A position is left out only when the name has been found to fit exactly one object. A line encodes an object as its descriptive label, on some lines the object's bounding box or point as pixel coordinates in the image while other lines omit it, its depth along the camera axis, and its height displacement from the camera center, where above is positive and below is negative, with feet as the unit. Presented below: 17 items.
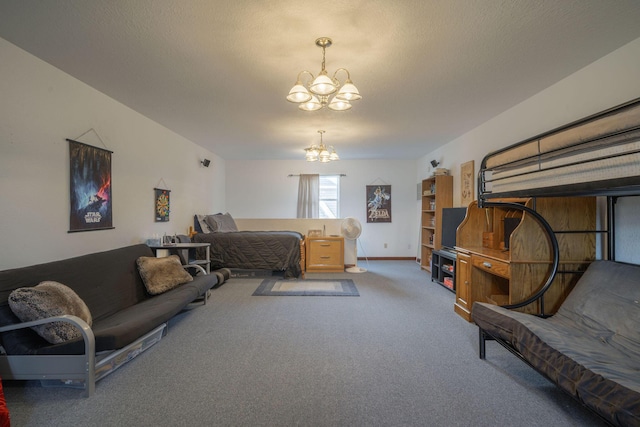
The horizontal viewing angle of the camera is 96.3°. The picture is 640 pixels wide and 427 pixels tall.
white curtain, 22.93 +1.65
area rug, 13.34 -3.68
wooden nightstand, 17.97 -2.56
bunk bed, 4.56 -1.92
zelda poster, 22.94 +1.01
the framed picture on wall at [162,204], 13.42 +0.42
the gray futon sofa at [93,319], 5.94 -2.68
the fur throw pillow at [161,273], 9.66 -2.14
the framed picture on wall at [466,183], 14.39 +1.69
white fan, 17.89 -0.91
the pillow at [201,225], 17.21 -0.71
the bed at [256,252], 16.44 -2.20
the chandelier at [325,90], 6.65 +3.04
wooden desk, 8.02 -0.94
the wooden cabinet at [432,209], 16.94 +0.36
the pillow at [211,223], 17.73 -0.60
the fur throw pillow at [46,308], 5.84 -2.00
